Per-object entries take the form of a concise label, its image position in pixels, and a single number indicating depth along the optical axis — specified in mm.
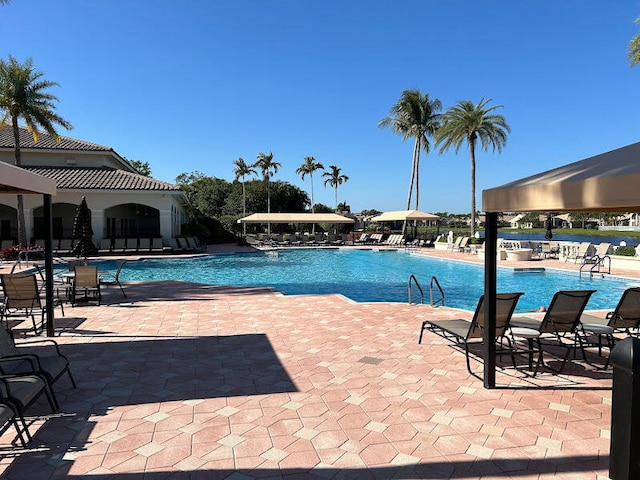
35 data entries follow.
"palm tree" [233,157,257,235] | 53500
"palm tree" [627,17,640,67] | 17625
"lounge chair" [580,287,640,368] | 5496
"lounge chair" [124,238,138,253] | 24453
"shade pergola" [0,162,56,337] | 5100
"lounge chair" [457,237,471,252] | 26000
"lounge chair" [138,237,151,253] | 24703
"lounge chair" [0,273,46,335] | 6820
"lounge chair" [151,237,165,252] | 24859
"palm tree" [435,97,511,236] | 31859
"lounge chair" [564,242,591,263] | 18953
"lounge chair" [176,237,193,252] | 25591
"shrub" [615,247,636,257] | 17375
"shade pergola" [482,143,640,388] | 2830
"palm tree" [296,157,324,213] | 55750
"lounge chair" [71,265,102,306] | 8938
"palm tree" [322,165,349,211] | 59312
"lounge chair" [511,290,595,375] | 5078
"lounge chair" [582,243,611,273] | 17167
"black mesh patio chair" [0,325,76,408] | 3736
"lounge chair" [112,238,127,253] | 24312
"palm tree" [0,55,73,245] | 21484
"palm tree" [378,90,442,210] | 37406
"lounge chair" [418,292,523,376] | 4844
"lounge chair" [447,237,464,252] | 26566
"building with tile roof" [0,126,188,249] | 24609
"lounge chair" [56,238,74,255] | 23266
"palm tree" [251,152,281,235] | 53031
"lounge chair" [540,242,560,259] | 21859
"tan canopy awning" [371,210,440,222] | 30241
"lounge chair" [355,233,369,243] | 36000
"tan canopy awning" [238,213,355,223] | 30781
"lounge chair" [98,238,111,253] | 24109
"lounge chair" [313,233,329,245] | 34544
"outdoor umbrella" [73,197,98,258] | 16016
